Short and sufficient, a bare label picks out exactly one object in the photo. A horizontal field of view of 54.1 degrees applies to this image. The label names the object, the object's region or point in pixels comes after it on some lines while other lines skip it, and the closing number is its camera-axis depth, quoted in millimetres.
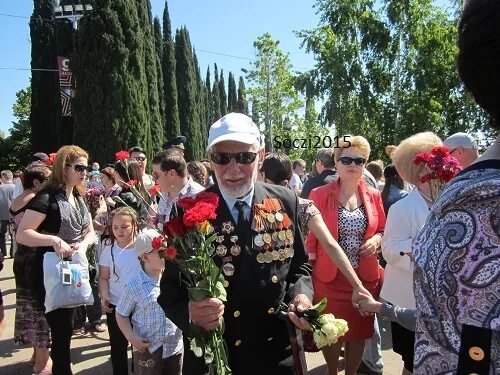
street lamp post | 22281
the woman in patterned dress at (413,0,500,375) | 901
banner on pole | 24688
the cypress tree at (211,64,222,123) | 65538
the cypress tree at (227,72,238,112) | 74250
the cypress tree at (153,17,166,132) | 37531
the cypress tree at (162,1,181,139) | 34688
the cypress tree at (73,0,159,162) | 23125
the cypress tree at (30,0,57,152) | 30266
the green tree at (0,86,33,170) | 36469
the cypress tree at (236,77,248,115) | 74944
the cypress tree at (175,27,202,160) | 39594
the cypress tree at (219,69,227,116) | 69938
